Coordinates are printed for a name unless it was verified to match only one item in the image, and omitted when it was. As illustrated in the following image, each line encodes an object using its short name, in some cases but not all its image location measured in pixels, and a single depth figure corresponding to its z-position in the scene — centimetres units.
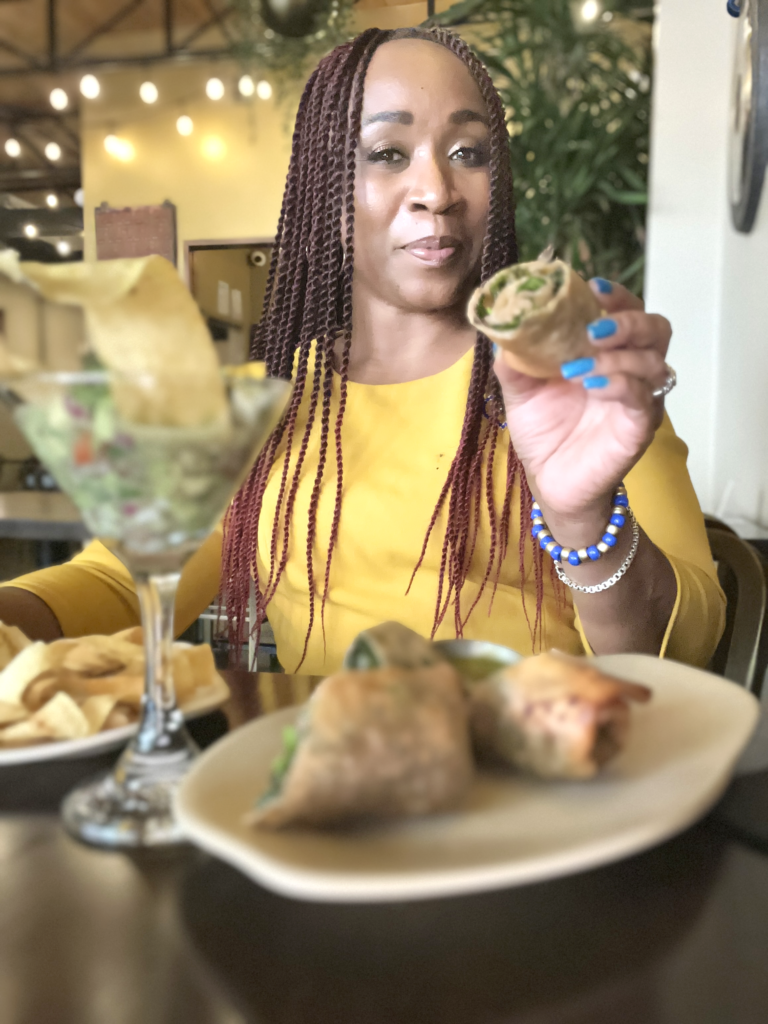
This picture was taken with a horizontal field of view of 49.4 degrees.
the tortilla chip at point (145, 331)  42
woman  109
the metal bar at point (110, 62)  504
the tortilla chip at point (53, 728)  54
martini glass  42
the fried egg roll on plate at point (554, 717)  40
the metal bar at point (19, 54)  518
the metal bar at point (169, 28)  499
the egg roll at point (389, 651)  43
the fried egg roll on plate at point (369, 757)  36
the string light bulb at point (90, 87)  523
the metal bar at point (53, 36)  506
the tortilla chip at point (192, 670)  60
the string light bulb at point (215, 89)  500
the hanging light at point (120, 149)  509
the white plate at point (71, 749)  52
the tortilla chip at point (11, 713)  55
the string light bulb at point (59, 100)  531
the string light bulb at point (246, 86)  477
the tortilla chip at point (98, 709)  55
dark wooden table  31
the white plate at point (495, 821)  31
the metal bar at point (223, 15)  464
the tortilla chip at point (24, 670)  57
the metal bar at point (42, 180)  520
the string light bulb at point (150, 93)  516
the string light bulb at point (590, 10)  279
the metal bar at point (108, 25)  505
